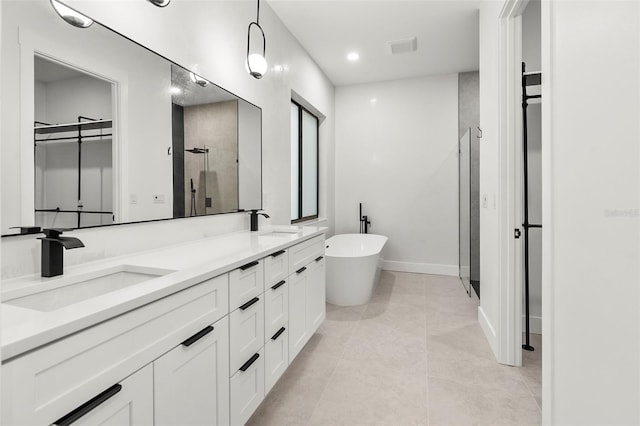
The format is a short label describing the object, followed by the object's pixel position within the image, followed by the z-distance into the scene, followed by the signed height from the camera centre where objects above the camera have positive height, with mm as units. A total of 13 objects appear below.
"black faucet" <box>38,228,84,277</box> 1103 -122
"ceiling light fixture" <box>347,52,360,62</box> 3857 +1872
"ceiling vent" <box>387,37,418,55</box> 3510 +1844
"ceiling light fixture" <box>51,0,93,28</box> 1236 +783
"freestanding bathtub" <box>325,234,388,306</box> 3326 -661
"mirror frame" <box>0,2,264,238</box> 1130 +460
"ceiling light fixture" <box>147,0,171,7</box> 1484 +971
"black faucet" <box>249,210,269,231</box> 2477 -37
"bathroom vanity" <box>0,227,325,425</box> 666 -338
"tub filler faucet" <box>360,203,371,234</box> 4806 -155
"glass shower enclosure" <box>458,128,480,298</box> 3553 -3
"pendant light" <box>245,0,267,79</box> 2160 +993
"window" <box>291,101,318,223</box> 3952 +646
